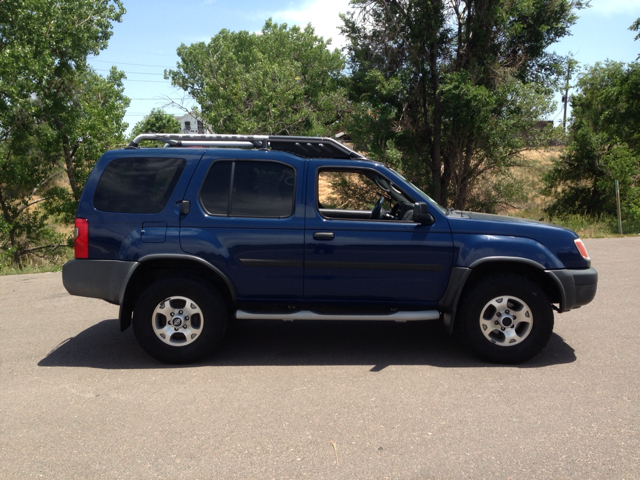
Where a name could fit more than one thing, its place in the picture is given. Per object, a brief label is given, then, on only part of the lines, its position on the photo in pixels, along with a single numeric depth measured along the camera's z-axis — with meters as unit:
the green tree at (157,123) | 66.15
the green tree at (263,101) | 21.38
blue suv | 5.12
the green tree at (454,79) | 16.89
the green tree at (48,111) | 18.11
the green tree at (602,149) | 20.08
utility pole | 18.08
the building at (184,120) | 89.46
